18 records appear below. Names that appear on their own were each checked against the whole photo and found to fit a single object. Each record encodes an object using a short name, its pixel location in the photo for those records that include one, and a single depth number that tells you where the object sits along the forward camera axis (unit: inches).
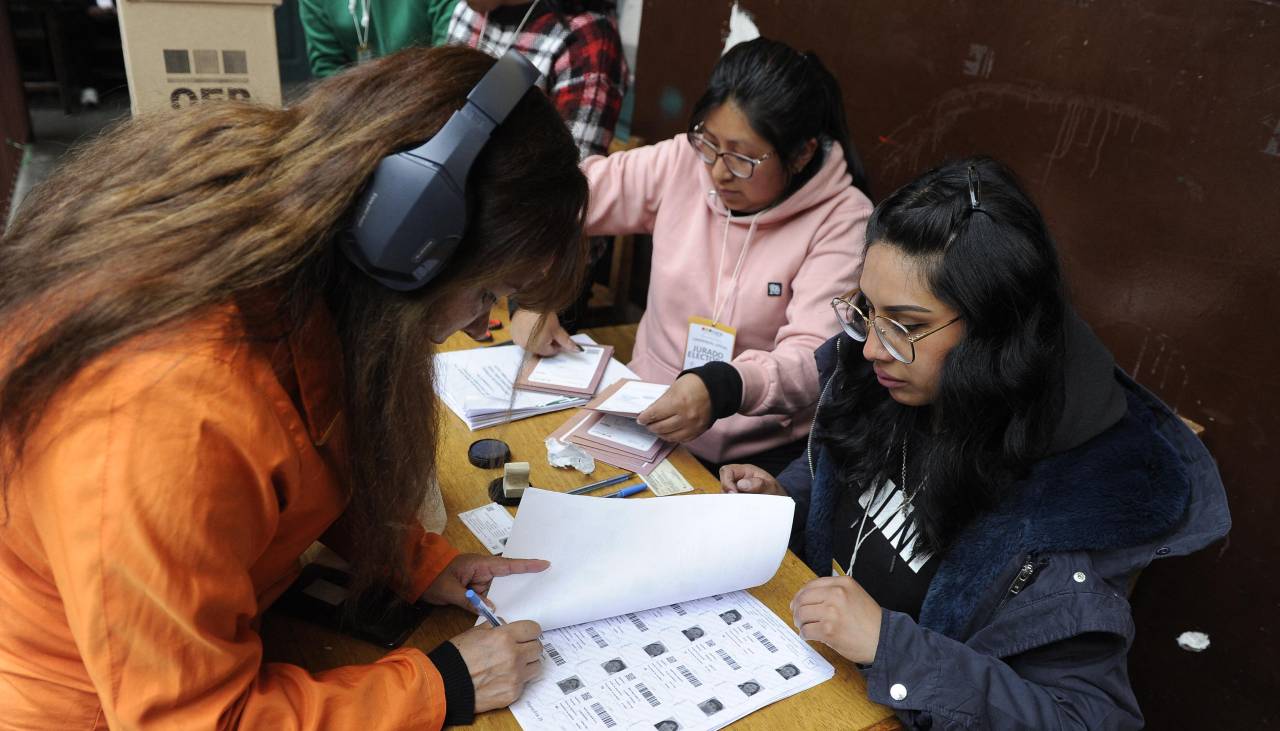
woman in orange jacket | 26.1
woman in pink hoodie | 69.7
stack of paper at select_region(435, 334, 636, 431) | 61.5
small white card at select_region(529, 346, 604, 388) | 67.4
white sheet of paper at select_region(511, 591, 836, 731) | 36.8
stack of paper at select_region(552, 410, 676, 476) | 58.4
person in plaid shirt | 97.2
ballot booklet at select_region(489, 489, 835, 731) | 37.5
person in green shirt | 113.3
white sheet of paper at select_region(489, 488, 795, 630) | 42.2
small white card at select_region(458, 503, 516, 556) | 48.5
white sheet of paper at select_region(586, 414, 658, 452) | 59.9
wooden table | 38.3
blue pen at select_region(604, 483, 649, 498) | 54.2
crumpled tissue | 56.6
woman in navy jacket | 40.0
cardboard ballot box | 83.0
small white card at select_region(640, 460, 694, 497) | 55.5
